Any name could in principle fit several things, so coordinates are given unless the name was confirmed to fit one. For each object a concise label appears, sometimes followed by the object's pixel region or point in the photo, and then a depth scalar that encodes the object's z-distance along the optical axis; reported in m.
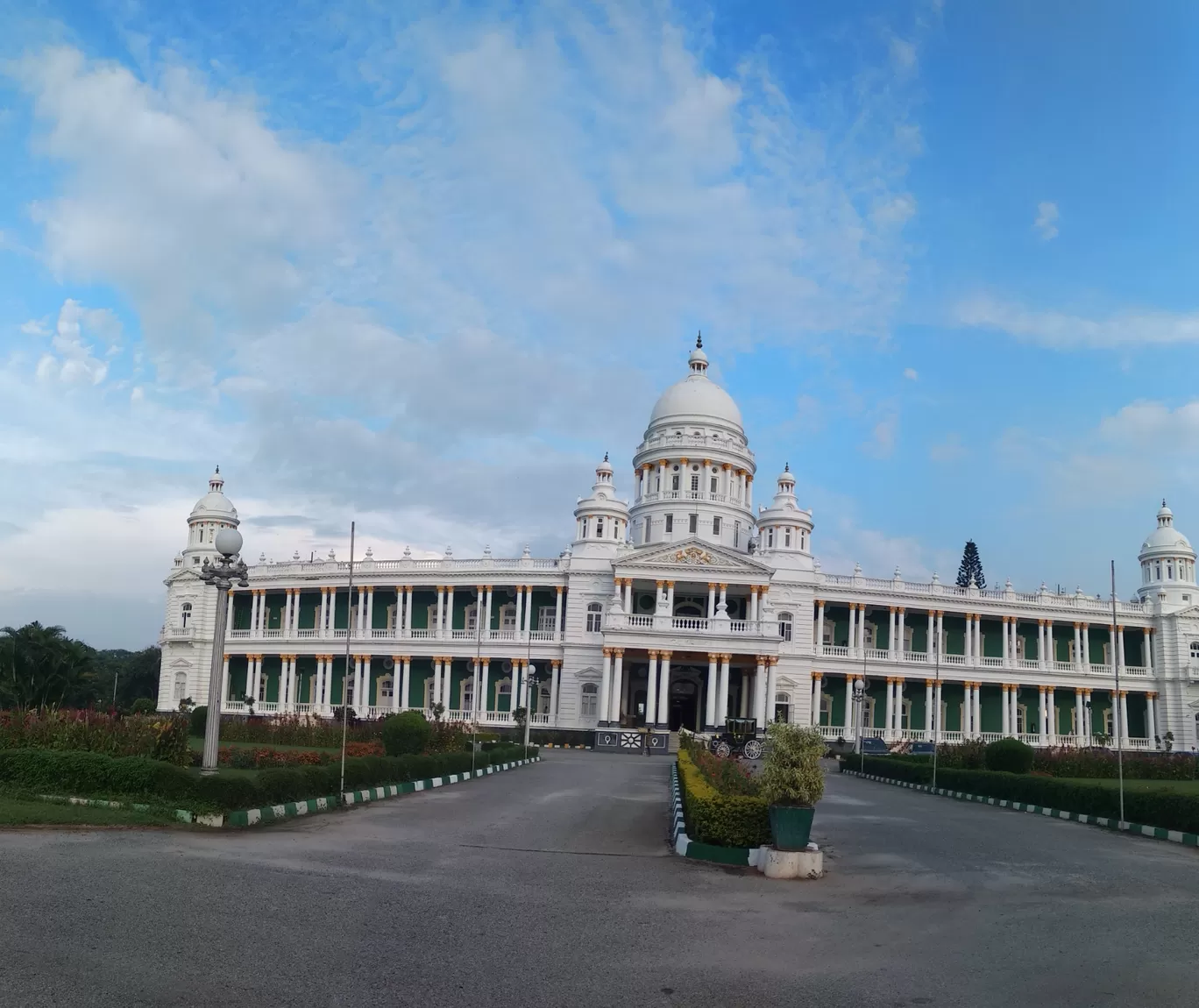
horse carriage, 41.38
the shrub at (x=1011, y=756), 29.67
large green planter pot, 13.24
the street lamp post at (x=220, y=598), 17.31
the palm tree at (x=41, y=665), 46.25
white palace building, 56.25
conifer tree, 92.00
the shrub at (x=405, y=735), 27.41
